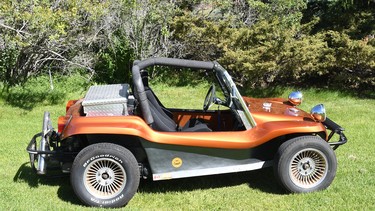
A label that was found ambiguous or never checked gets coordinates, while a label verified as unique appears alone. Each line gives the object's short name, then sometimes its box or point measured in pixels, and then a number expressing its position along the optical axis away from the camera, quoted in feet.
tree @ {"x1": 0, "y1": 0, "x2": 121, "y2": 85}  28.91
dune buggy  16.06
